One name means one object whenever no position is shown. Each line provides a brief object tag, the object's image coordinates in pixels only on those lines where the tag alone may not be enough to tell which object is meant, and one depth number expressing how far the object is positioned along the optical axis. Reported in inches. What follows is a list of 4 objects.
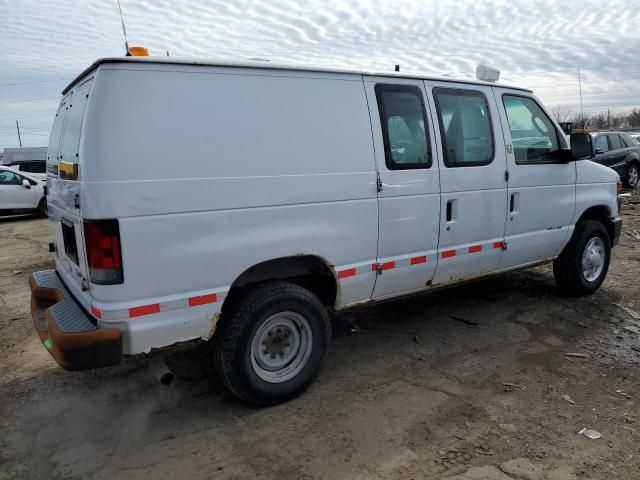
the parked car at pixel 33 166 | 832.3
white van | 115.8
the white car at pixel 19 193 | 561.3
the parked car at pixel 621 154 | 611.2
